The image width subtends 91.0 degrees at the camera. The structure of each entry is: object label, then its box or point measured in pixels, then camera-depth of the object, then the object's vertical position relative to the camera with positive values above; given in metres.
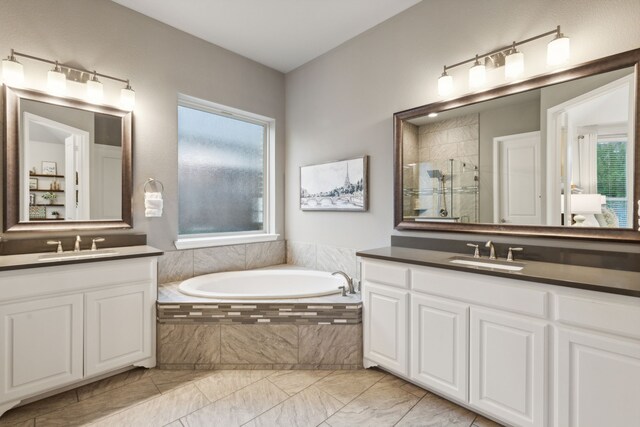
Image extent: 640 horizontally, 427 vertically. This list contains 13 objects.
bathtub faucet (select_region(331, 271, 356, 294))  2.43 -0.53
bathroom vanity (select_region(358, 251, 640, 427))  1.28 -0.61
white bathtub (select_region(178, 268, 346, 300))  2.75 -0.63
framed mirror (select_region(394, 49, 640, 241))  1.62 +0.35
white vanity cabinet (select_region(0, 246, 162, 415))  1.70 -0.63
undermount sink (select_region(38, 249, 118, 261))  1.90 -0.26
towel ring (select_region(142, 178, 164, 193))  2.61 +0.27
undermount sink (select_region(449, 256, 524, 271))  1.74 -0.29
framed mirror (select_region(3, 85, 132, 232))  2.04 +0.36
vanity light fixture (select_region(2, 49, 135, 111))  1.96 +0.92
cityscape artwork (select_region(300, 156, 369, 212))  2.84 +0.28
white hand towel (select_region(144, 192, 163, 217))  2.53 +0.08
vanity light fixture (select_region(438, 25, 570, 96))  1.72 +0.93
